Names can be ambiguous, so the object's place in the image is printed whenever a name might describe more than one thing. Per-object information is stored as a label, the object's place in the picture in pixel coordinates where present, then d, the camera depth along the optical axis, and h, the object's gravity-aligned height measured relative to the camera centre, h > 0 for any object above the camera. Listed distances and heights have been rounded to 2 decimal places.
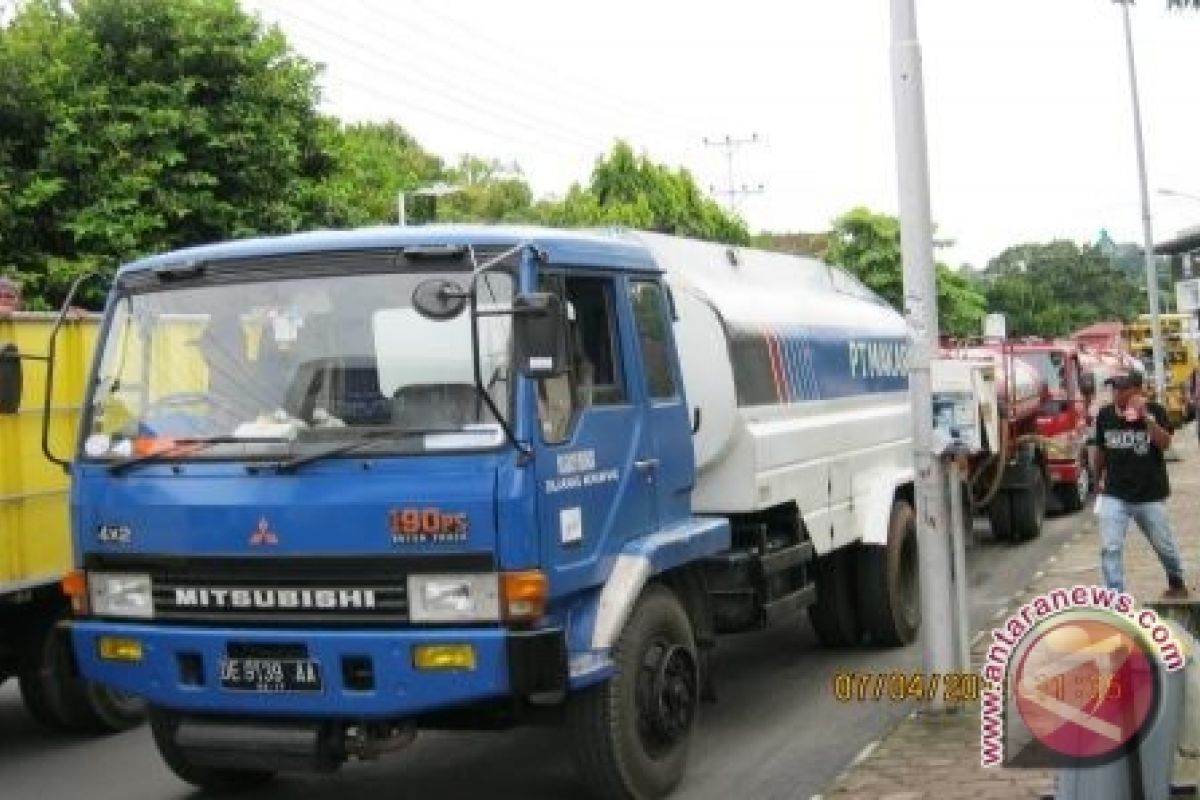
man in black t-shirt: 10.43 -0.93
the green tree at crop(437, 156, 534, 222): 43.44 +6.68
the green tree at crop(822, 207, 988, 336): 43.75 +3.55
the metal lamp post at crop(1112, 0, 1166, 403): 28.84 +2.33
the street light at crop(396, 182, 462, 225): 27.56 +4.74
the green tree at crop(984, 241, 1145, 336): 82.88 +4.57
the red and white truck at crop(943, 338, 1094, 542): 15.20 -0.84
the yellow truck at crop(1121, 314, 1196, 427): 38.53 +0.07
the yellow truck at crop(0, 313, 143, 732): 7.73 -0.56
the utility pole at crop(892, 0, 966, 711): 7.55 +0.28
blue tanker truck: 5.40 -0.36
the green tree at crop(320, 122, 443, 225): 17.47 +4.16
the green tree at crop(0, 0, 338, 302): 15.11 +3.06
